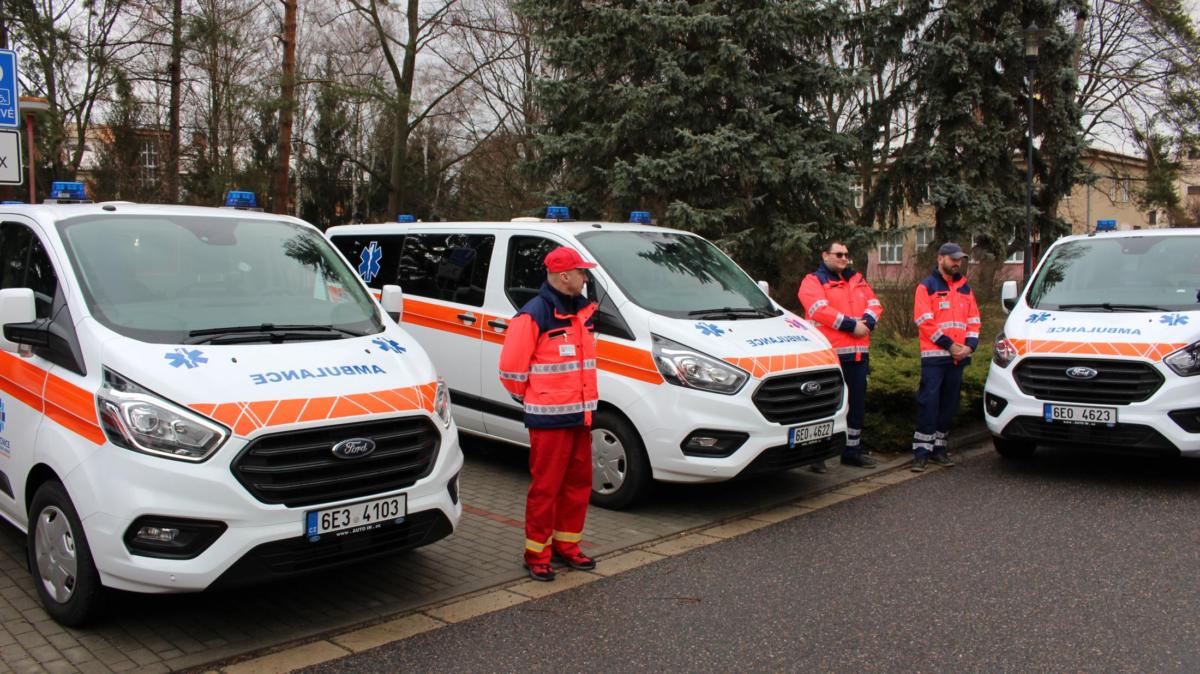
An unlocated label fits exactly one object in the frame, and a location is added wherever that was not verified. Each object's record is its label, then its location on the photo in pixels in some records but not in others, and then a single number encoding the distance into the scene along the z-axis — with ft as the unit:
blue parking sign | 30.45
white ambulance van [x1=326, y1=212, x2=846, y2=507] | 20.68
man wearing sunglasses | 25.39
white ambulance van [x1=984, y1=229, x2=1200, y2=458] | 22.97
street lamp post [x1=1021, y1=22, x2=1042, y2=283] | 55.36
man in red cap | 16.88
